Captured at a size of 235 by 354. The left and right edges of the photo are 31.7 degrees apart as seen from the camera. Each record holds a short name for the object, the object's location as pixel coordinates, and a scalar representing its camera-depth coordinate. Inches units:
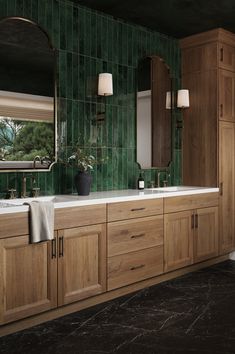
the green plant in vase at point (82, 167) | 138.9
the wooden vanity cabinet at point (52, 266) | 106.0
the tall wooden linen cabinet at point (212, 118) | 179.8
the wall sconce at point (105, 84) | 149.4
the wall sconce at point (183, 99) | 183.8
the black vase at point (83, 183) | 138.8
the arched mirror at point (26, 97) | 128.6
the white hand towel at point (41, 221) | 109.2
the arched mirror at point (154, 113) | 172.9
